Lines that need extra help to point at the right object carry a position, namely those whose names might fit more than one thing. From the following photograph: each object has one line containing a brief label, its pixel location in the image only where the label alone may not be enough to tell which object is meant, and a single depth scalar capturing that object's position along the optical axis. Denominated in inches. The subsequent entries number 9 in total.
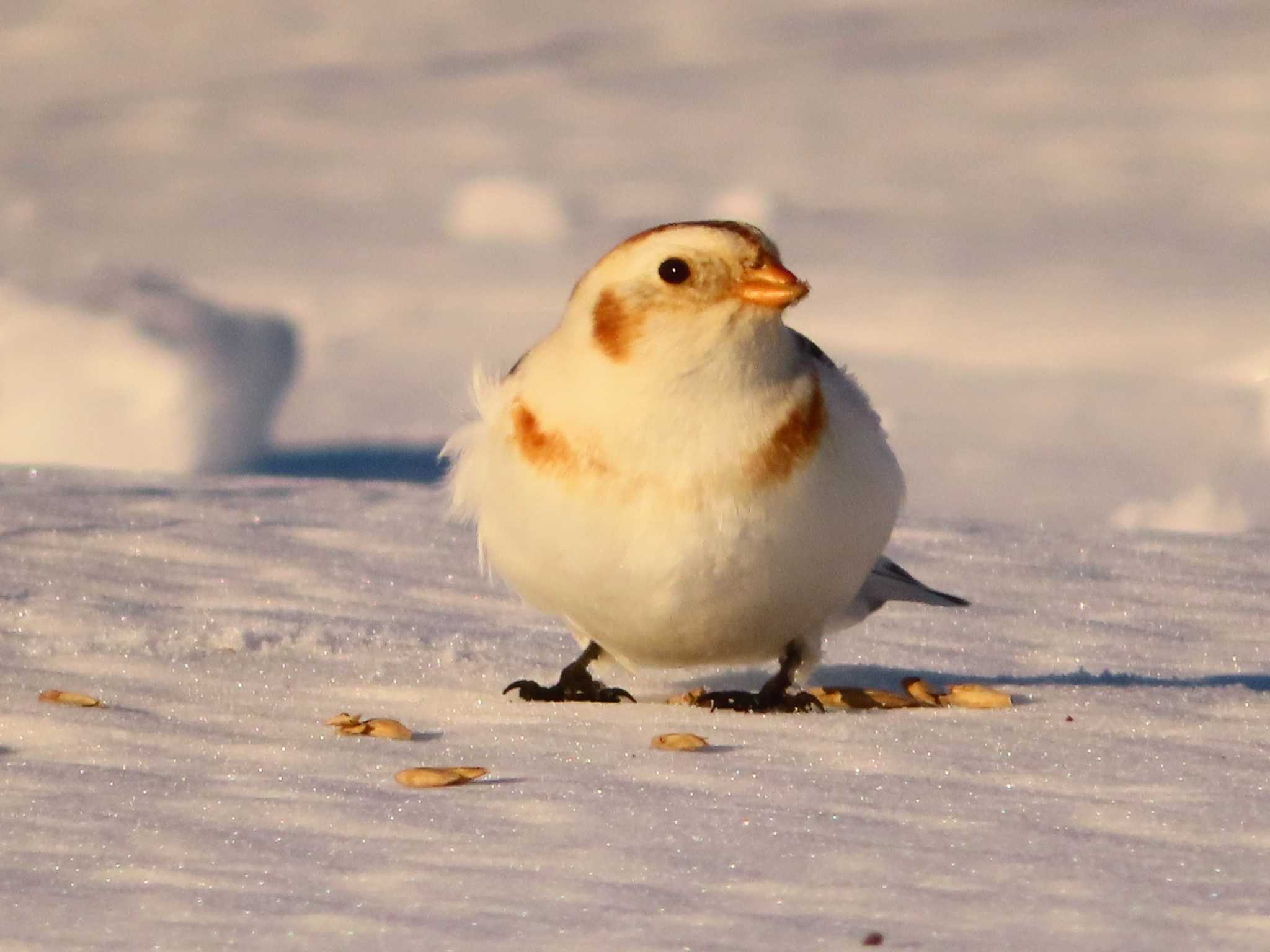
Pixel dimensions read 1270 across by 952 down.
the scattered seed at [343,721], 360.5
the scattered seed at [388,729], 354.0
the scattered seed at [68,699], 372.5
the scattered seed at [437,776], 314.7
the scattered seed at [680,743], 337.7
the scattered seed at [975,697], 388.2
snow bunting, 343.0
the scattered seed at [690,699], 388.8
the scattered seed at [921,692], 392.5
